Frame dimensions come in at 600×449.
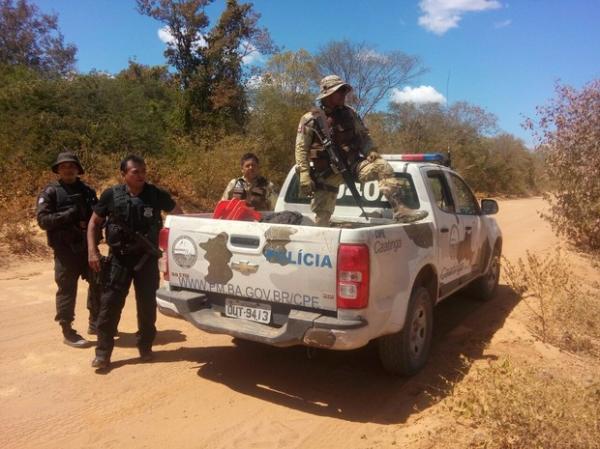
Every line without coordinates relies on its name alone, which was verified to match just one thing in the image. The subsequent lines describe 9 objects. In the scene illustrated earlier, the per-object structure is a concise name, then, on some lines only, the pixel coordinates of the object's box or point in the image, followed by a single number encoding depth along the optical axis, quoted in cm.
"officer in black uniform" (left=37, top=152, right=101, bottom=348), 458
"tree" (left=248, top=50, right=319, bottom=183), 1638
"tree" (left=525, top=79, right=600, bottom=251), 907
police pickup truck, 329
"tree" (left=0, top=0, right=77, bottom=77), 2853
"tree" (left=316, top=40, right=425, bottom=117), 2958
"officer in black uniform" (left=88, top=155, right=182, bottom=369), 419
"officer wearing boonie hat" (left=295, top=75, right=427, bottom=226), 460
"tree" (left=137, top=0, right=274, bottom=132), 1927
